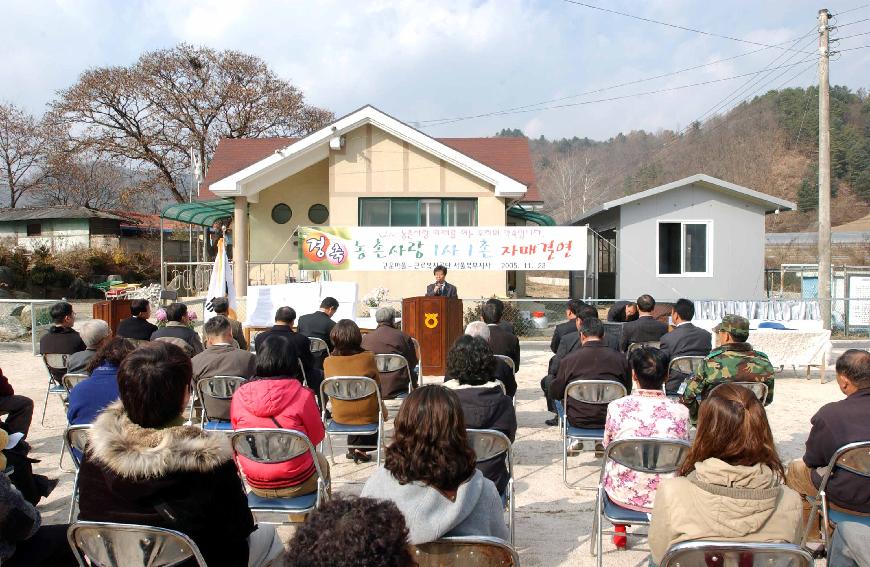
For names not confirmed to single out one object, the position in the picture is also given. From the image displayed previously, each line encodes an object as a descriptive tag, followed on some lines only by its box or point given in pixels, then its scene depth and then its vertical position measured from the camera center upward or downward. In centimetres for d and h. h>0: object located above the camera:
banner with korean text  1262 +49
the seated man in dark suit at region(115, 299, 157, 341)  717 -53
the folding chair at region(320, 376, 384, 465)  534 -89
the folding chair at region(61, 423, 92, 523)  380 -89
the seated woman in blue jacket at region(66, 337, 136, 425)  442 -74
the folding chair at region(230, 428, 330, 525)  376 -94
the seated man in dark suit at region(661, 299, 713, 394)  677 -65
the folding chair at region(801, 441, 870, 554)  333 -91
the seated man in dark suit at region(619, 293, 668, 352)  752 -59
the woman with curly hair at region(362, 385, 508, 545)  243 -73
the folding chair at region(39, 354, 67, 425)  700 -96
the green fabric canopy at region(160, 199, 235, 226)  1886 +177
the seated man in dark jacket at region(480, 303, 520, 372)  705 -68
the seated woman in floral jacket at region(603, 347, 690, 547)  377 -82
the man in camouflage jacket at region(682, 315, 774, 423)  532 -69
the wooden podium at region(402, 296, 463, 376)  929 -68
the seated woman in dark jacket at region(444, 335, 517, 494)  403 -67
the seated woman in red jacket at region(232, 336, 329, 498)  386 -82
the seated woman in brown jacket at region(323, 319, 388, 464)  546 -73
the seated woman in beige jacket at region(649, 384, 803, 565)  259 -80
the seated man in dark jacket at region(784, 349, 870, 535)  342 -79
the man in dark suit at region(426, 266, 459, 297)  1046 -17
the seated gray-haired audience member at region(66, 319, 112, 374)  604 -58
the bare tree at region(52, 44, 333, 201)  3362 +828
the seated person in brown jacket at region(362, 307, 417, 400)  651 -69
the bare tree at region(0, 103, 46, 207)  3853 +689
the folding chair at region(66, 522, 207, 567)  239 -93
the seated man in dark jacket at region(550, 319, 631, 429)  535 -74
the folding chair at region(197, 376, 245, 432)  524 -91
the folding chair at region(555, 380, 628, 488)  519 -89
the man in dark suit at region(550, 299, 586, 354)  766 -57
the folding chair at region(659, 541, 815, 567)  223 -90
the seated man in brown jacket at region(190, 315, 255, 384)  544 -68
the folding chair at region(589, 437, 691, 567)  358 -94
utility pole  1403 +204
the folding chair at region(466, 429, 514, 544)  358 -87
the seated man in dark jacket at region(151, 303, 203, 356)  646 -56
